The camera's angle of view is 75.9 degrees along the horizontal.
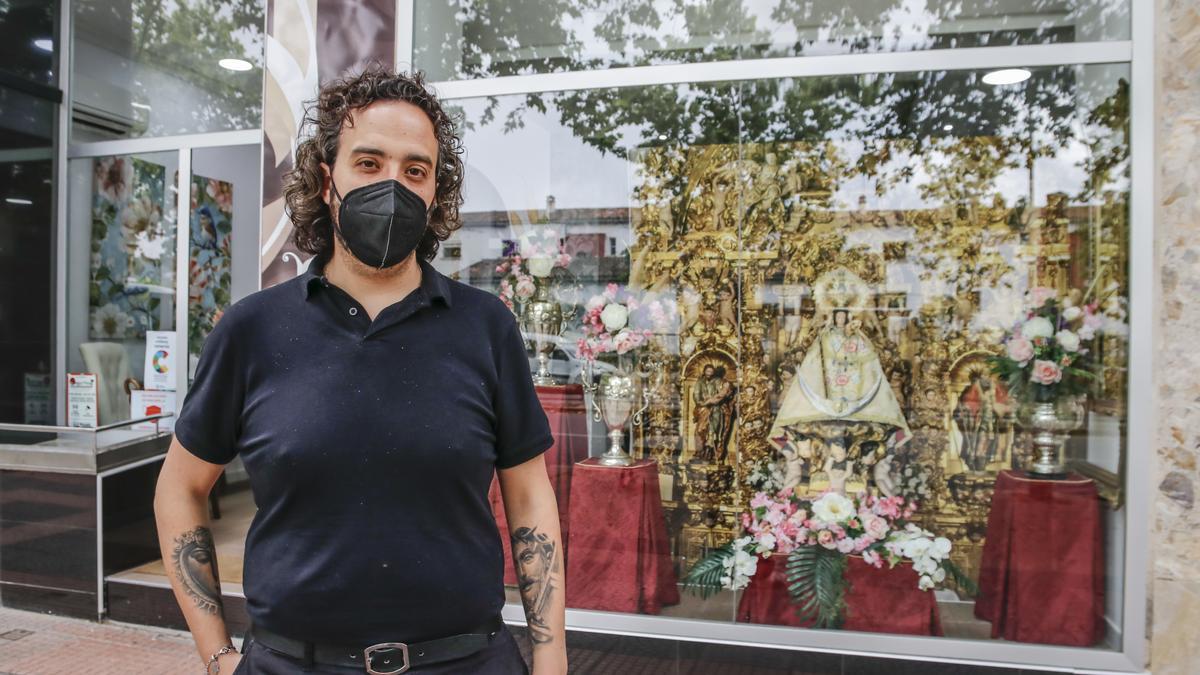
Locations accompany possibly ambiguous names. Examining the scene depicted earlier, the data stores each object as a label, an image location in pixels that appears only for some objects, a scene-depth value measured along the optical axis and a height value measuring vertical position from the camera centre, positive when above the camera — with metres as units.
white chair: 5.67 -0.37
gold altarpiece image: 3.95 +0.12
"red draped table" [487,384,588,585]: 3.94 -0.53
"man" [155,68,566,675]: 1.28 -0.19
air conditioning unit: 5.66 +1.64
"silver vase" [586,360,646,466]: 4.07 -0.39
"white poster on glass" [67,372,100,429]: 5.46 -0.51
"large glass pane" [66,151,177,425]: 5.70 +0.38
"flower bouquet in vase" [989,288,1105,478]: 3.57 -0.13
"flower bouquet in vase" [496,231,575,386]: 4.27 +0.26
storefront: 3.45 +0.25
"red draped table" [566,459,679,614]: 3.81 -1.07
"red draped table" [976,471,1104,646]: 3.35 -1.03
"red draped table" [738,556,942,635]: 3.50 -1.24
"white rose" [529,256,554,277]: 4.31 +0.37
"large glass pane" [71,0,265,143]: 5.66 +1.94
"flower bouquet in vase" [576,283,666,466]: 4.11 -0.10
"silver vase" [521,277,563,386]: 4.25 +0.07
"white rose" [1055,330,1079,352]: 3.60 +0.00
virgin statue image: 4.06 -0.30
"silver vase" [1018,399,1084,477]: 3.61 -0.43
